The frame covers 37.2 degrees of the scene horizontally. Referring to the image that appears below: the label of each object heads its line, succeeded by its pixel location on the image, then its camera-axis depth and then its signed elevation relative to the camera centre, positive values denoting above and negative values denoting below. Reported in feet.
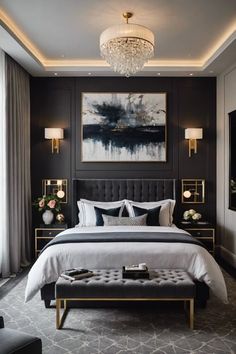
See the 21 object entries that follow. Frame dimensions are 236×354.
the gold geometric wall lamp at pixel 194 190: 20.66 -1.16
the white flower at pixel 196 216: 19.29 -2.52
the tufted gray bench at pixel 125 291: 10.72 -3.69
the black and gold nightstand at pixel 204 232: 19.12 -3.39
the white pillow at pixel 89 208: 18.34 -2.00
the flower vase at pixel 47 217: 19.57 -2.59
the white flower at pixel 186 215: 19.60 -2.52
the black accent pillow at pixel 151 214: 17.71 -2.21
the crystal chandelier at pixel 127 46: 12.32 +4.54
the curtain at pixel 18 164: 17.11 +0.34
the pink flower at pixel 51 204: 19.12 -1.82
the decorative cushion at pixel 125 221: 17.24 -2.49
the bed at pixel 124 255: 12.15 -3.06
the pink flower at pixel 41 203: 19.10 -1.77
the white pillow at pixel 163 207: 18.28 -1.96
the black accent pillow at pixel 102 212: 17.79 -2.14
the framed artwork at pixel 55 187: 20.68 -0.97
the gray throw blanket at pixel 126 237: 13.46 -2.63
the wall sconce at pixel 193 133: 19.76 +2.11
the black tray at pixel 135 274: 11.28 -3.34
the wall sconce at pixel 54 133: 19.86 +2.13
